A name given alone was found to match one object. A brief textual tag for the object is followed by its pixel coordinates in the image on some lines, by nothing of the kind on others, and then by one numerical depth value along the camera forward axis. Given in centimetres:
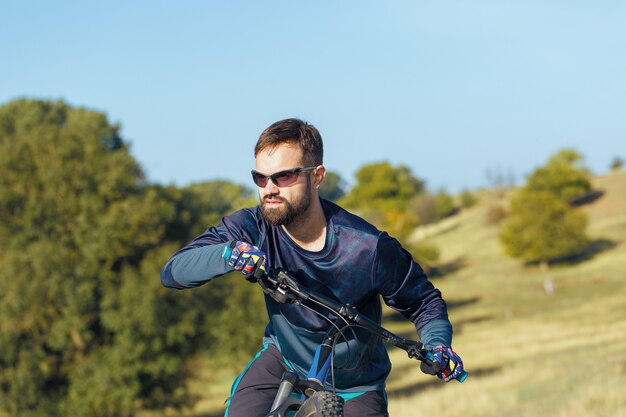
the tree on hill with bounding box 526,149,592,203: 9900
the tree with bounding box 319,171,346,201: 12778
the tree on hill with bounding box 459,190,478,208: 12512
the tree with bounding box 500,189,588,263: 8150
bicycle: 461
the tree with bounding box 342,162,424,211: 12319
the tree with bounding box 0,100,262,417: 2772
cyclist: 525
